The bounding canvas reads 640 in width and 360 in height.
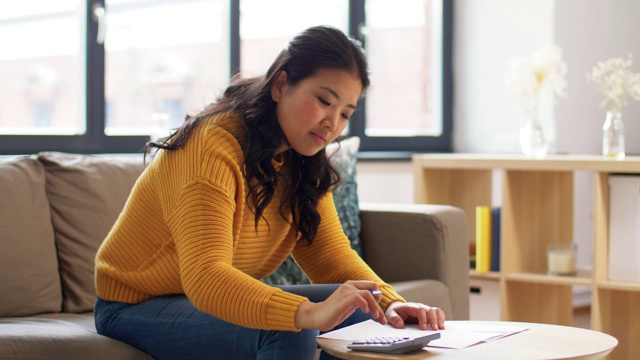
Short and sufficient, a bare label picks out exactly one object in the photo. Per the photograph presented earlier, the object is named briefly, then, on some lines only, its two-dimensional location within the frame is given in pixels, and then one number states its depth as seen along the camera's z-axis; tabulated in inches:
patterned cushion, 104.8
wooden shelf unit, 121.6
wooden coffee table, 56.3
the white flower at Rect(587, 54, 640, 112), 124.7
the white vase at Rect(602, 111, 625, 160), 123.4
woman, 63.2
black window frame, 128.4
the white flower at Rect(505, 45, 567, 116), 131.5
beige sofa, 86.1
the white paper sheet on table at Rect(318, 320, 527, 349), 60.6
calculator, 56.7
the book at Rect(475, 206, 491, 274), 128.3
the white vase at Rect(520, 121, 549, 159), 129.5
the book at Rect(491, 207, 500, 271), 128.6
